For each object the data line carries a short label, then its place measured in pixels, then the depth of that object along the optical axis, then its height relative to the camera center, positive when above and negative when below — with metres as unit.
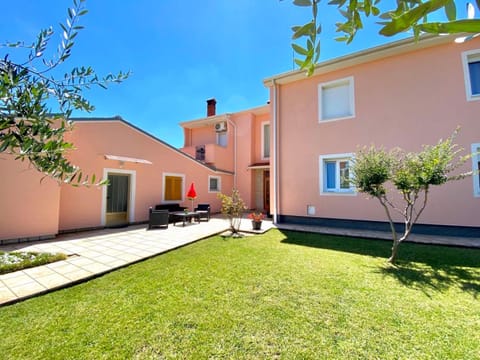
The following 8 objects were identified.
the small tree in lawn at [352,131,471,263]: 5.67 +0.69
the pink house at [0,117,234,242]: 8.38 +0.44
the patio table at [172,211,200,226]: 12.54 -1.22
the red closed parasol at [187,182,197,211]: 13.40 +0.07
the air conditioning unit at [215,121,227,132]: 20.67 +6.55
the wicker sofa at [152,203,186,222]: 13.69 -0.81
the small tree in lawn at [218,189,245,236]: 10.16 -0.55
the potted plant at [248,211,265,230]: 10.72 -1.31
